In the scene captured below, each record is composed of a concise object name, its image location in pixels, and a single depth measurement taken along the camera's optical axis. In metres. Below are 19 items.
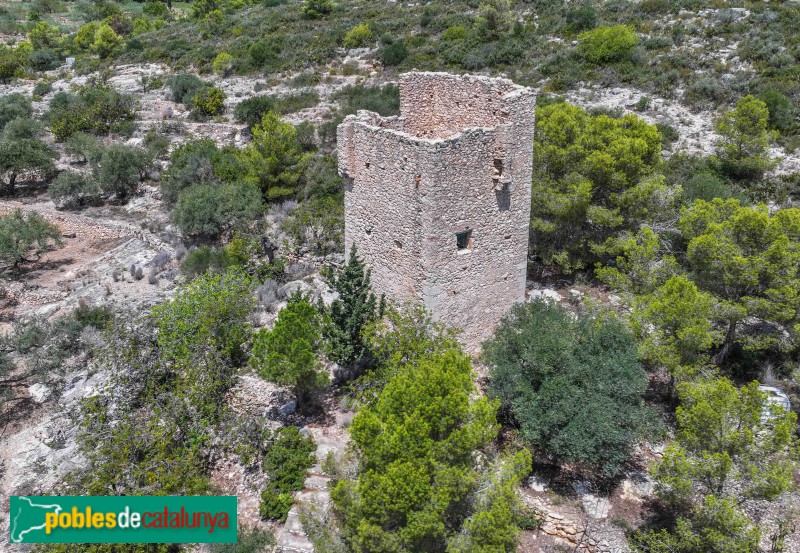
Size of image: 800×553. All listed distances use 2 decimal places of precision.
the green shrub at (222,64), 42.12
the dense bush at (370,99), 29.03
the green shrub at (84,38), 57.03
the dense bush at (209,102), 34.31
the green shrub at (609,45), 33.31
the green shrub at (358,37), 43.31
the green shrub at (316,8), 51.62
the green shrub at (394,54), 39.00
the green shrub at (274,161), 23.50
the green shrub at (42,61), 50.53
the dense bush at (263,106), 31.89
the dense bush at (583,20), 37.69
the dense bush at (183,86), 37.79
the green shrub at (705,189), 18.16
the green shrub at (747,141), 21.53
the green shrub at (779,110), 24.92
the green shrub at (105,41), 54.25
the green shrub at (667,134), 25.28
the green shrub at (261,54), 42.34
